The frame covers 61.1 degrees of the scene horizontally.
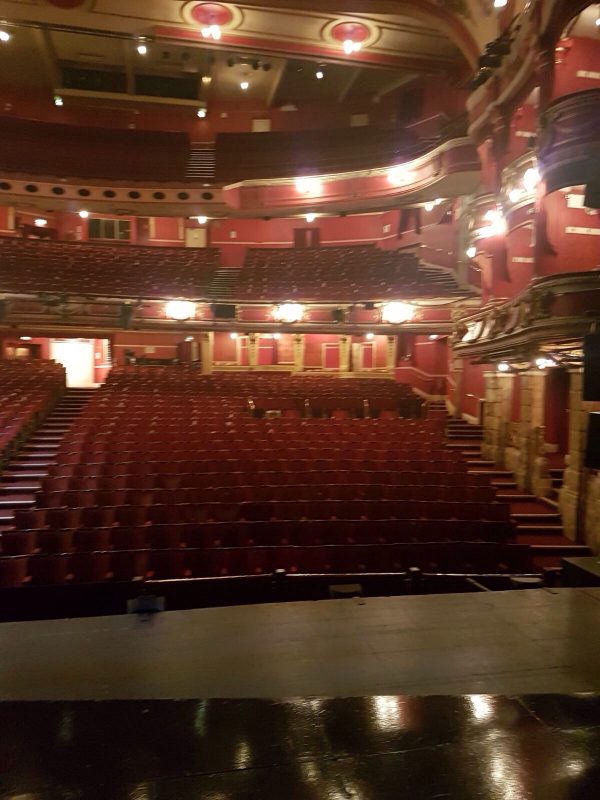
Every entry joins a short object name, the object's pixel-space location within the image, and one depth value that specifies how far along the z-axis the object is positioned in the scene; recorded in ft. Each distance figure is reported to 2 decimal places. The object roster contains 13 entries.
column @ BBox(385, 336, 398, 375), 47.70
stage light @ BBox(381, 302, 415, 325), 41.81
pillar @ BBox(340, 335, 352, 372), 48.14
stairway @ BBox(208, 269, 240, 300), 45.32
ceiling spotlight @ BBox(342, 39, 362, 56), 38.24
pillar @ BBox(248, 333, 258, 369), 47.83
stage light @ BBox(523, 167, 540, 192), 22.80
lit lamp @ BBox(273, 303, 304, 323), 43.60
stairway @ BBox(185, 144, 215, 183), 50.06
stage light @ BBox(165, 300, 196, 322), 42.24
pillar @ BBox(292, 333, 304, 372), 47.98
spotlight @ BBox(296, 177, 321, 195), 46.83
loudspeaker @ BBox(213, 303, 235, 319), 43.09
